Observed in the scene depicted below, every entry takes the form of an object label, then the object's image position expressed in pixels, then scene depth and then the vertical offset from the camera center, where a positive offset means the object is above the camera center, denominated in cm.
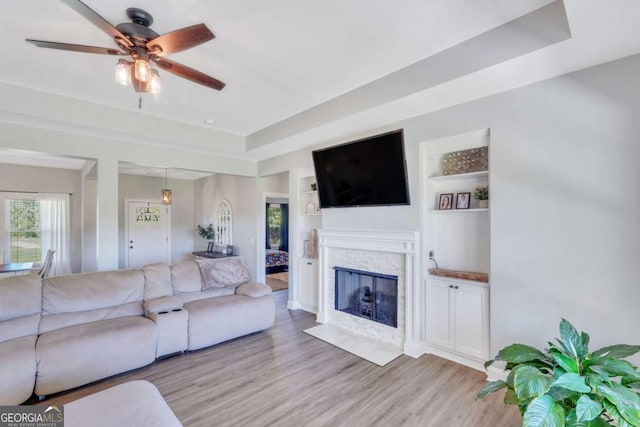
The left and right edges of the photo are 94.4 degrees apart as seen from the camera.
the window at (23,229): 591 -31
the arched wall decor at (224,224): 668 -24
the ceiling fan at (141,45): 180 +109
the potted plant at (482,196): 303 +17
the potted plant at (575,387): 133 -85
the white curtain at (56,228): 624 -30
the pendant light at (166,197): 588 +33
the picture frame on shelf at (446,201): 330 +13
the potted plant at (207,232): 746 -47
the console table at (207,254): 695 -101
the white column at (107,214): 392 +0
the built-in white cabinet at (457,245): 292 -36
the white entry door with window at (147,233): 725 -49
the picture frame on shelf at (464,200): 318 +13
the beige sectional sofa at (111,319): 245 -109
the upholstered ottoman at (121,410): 137 -96
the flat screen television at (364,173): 326 +49
